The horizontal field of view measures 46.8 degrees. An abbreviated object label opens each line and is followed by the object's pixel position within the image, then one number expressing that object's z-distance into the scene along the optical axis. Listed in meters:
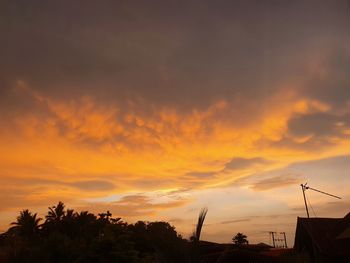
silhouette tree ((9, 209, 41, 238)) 49.47
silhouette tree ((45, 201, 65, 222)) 49.84
